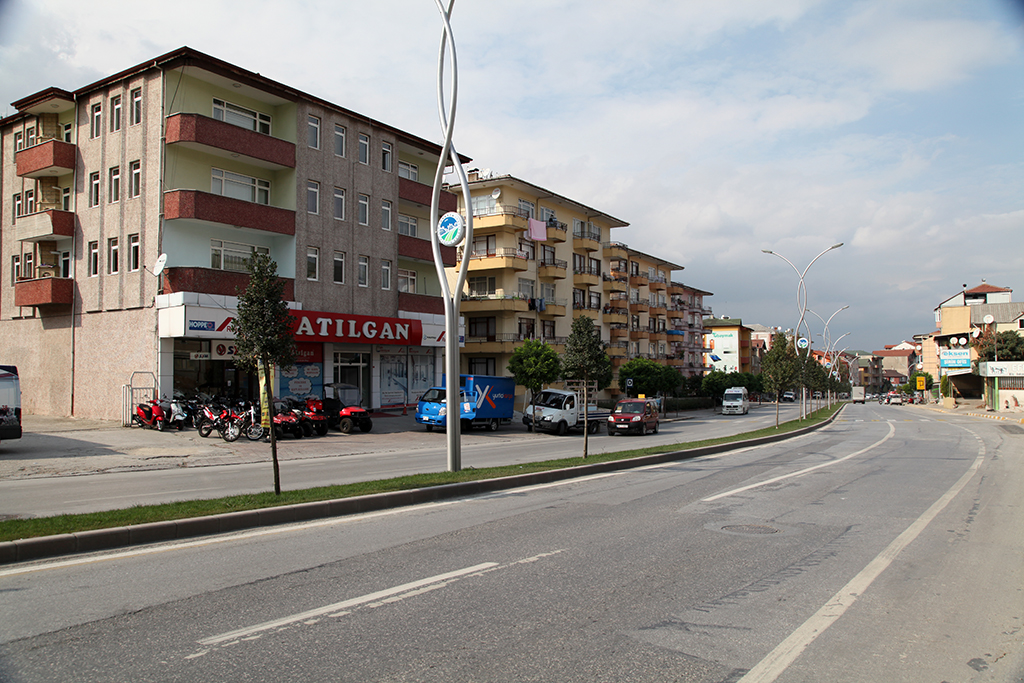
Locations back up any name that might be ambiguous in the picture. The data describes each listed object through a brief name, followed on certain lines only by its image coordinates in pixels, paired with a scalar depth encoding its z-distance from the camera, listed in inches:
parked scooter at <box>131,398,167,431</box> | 935.0
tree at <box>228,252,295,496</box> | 404.5
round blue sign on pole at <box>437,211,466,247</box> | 601.0
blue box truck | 1130.0
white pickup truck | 1263.5
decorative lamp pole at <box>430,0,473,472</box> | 539.2
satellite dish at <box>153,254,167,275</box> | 979.3
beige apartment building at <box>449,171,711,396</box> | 1920.5
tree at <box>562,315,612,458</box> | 741.3
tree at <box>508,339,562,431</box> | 1536.7
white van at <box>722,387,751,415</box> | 2361.0
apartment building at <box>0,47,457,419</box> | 1034.7
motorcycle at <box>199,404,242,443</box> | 864.3
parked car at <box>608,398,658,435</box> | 1309.1
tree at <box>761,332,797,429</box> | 1437.0
